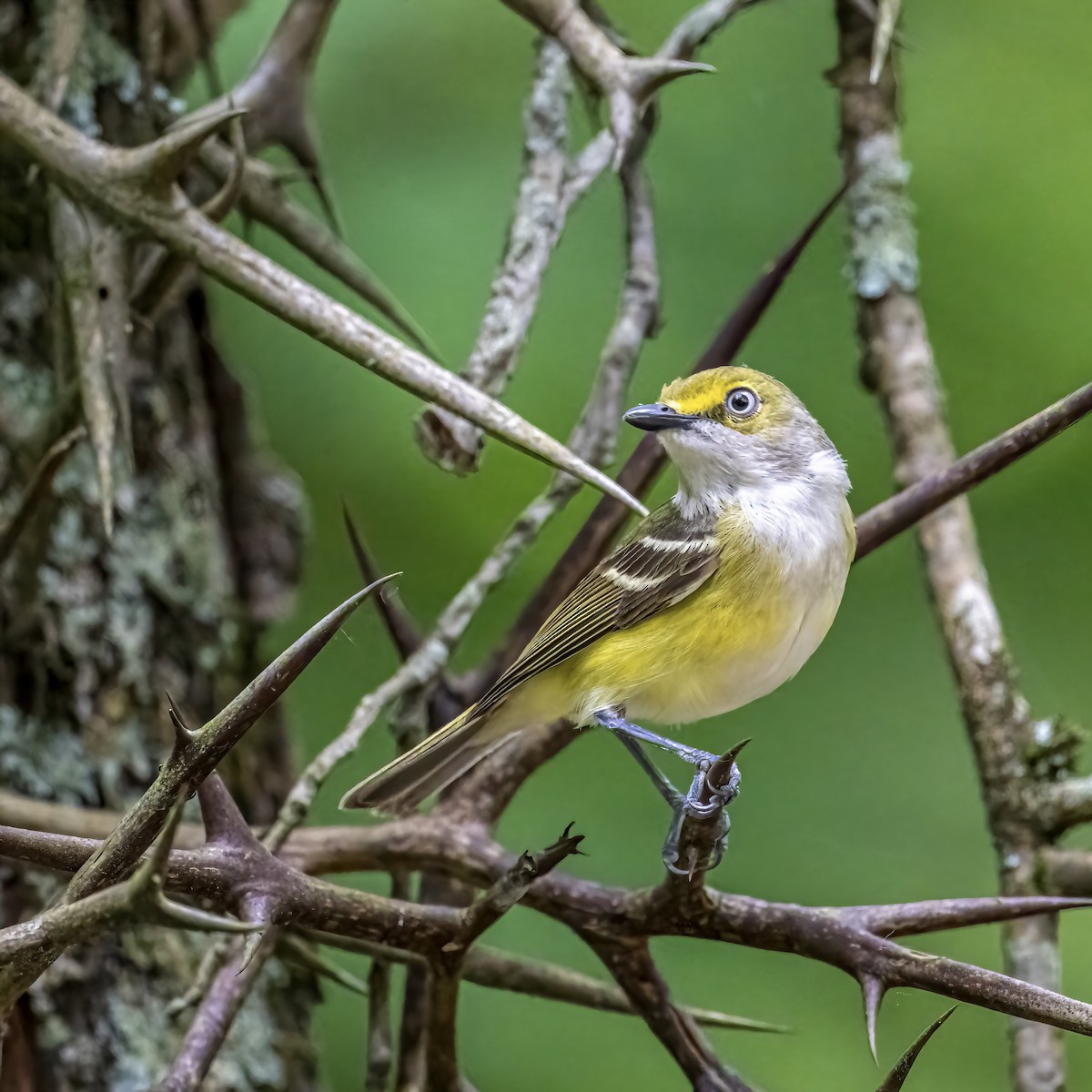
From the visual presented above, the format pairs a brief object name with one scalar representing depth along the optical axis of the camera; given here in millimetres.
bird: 3977
